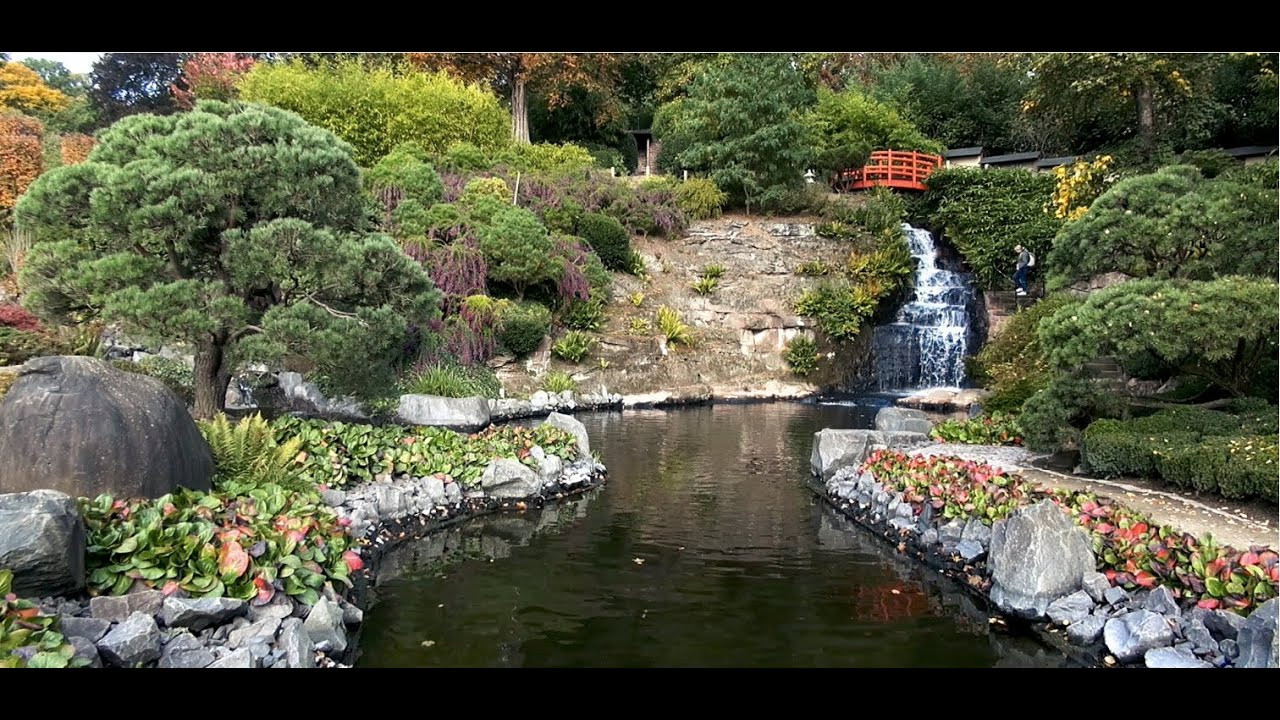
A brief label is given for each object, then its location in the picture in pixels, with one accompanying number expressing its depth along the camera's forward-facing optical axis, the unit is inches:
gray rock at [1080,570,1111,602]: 212.8
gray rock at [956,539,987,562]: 258.1
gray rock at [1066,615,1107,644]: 201.9
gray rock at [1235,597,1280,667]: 165.2
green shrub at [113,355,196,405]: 407.1
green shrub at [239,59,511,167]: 861.2
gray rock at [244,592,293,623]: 188.2
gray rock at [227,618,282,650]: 176.4
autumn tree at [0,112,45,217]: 611.8
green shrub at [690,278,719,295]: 822.5
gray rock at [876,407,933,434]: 457.4
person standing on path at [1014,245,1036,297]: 820.0
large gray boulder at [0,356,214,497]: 209.3
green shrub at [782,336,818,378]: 782.5
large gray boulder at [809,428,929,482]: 385.4
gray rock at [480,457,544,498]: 343.9
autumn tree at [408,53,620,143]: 1043.3
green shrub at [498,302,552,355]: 664.4
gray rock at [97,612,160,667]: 159.9
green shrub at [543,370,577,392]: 657.6
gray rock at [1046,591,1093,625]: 210.4
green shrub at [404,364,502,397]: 554.9
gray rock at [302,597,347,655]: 188.9
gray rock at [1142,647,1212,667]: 181.3
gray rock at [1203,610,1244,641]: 181.3
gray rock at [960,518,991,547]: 260.5
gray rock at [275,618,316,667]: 173.0
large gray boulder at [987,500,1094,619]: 218.5
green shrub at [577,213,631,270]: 811.4
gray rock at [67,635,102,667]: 153.2
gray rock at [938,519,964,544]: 271.9
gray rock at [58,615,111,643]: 160.1
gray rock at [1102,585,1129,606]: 209.2
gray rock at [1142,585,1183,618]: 197.0
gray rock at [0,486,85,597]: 165.2
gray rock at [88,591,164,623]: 172.6
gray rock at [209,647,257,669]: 166.1
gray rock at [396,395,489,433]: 496.4
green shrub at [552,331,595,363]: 698.8
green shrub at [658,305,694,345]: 762.8
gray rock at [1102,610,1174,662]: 189.6
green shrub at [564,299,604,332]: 730.2
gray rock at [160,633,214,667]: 166.2
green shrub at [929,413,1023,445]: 418.3
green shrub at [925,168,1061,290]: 830.5
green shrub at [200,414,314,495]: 271.6
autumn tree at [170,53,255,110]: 917.8
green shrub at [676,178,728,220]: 920.9
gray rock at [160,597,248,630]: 176.4
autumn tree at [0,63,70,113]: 944.3
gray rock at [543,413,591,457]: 405.4
